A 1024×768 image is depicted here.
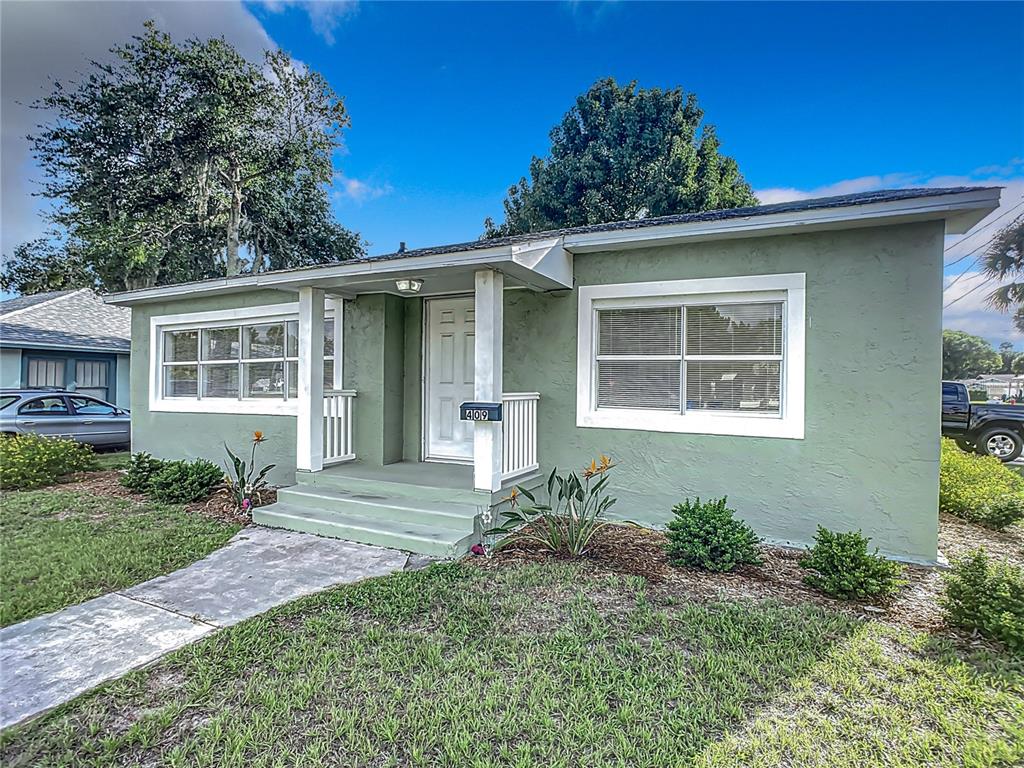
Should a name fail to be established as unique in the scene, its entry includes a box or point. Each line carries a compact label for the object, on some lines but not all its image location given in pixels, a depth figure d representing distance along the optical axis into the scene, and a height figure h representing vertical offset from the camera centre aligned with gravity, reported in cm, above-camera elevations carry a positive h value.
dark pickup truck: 1080 -81
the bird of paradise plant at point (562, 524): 465 -139
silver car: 926 -76
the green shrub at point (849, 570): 368 -138
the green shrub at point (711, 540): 426 -134
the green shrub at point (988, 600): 293 -132
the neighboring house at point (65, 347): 1302 +87
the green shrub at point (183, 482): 664 -137
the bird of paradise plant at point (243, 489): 611 -140
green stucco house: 457 +15
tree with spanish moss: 1519 +723
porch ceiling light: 568 +112
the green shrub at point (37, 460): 741 -127
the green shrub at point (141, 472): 707 -131
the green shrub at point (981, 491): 574 -126
